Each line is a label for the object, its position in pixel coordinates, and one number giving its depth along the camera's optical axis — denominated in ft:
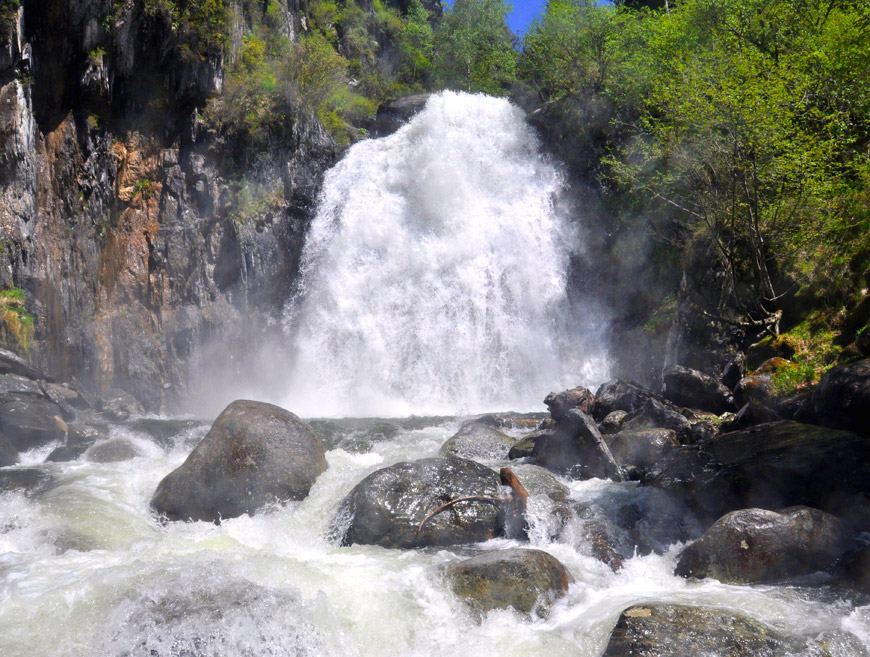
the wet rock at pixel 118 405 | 49.83
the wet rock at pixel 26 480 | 29.63
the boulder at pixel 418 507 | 23.61
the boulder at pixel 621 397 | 40.55
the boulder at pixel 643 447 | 31.55
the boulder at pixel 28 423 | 38.17
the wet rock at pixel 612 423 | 38.04
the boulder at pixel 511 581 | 18.34
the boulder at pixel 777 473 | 22.49
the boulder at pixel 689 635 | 14.96
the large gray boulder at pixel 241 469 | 26.66
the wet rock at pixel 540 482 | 26.91
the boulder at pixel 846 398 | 24.62
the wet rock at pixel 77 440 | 36.70
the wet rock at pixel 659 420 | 33.40
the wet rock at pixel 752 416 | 30.60
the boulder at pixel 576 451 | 30.83
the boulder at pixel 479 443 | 34.27
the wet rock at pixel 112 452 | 35.83
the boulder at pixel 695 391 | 38.11
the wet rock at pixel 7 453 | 34.88
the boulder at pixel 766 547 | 19.52
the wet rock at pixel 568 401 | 39.75
